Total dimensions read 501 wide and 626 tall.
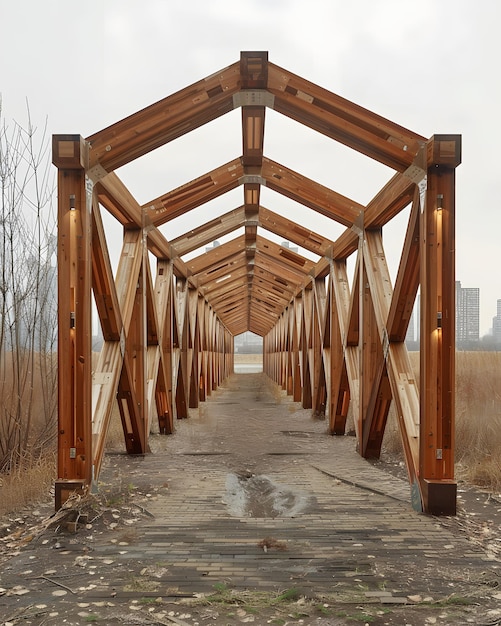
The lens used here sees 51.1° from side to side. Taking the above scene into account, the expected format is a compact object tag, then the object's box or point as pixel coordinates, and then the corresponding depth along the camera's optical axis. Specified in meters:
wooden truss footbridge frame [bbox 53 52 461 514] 4.57
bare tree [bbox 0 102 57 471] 5.44
